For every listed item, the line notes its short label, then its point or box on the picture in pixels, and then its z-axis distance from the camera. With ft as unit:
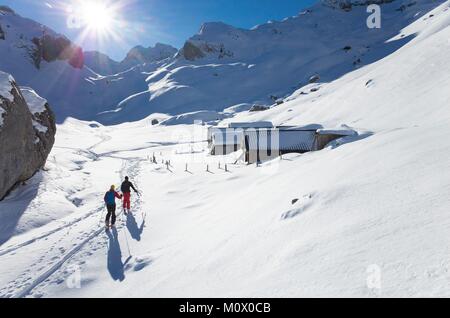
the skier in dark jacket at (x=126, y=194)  52.21
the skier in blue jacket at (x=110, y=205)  44.80
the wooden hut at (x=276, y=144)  100.89
